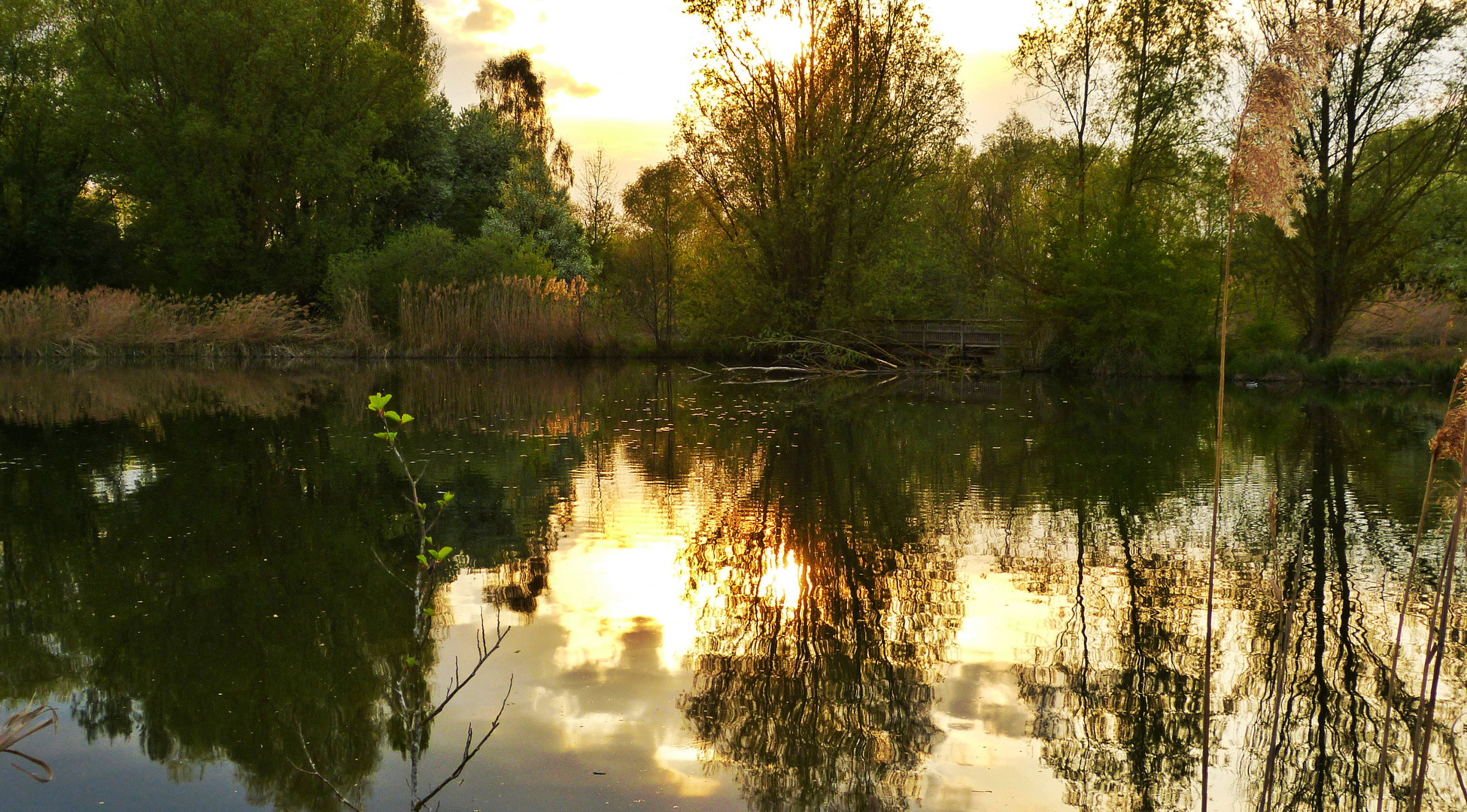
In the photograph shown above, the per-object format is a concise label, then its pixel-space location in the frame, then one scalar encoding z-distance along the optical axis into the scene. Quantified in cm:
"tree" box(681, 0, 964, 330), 2514
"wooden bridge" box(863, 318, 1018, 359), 2539
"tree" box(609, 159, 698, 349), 3512
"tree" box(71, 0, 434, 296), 2995
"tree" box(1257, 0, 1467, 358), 2028
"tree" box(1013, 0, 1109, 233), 2430
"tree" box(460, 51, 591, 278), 3744
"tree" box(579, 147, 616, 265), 4469
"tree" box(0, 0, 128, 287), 3200
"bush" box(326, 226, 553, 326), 2897
